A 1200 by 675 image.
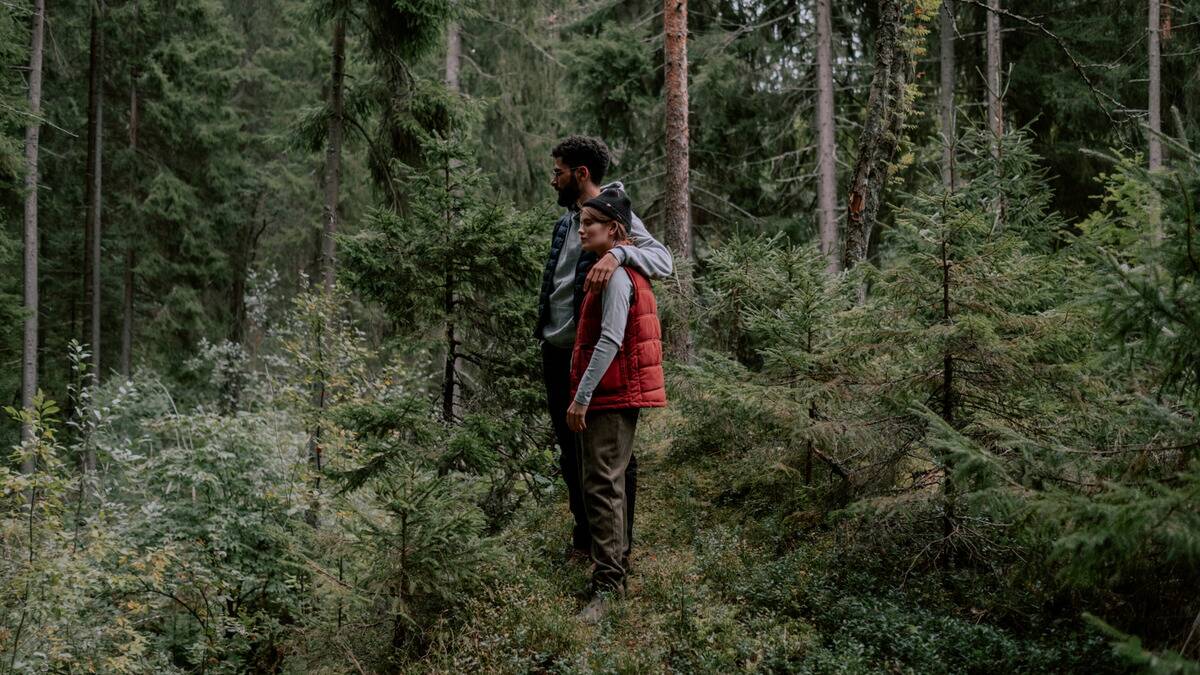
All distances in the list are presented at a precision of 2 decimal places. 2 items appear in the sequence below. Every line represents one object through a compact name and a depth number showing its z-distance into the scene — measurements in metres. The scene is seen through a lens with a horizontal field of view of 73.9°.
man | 4.53
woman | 4.23
